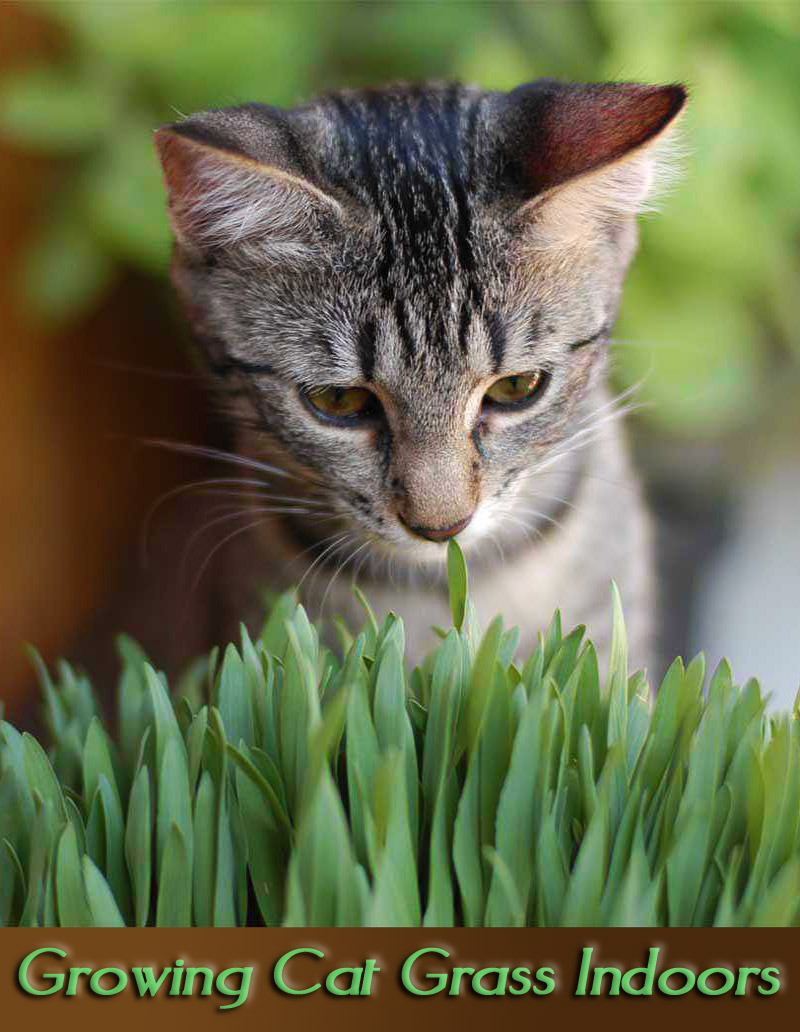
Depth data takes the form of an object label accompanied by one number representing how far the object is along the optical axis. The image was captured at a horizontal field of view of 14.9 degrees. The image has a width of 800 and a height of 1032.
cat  0.51
